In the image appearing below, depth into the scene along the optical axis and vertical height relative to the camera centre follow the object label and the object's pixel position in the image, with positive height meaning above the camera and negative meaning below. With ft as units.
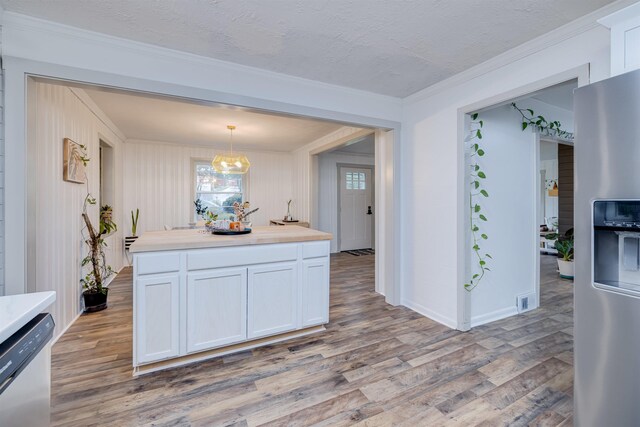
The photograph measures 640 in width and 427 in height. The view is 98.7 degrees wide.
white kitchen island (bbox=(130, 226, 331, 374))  6.46 -2.13
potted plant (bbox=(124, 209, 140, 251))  16.25 -1.09
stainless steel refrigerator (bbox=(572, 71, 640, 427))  3.99 -0.71
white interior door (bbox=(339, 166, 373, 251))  22.02 +0.22
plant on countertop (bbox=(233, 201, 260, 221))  8.92 -0.02
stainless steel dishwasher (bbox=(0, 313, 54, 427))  2.55 -1.68
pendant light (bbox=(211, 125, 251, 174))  13.48 +2.39
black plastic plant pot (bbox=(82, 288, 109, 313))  10.11 -3.32
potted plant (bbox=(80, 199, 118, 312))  10.19 -2.29
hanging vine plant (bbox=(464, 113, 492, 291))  8.84 +0.33
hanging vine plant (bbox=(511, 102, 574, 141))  10.04 +3.23
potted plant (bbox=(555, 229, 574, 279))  14.06 -2.45
